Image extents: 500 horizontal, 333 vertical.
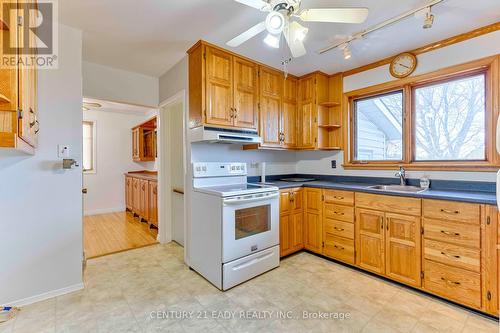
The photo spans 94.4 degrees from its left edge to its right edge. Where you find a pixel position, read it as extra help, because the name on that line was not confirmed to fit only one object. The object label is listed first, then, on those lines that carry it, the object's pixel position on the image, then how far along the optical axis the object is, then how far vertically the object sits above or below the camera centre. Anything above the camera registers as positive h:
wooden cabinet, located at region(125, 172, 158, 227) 4.00 -0.59
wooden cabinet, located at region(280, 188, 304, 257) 2.92 -0.72
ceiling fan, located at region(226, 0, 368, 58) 1.47 +0.99
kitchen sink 2.60 -0.27
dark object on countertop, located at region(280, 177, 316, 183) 3.60 -0.22
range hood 2.44 +0.34
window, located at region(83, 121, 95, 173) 5.41 +0.48
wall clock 2.67 +1.18
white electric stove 2.25 -0.65
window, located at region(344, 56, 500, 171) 2.29 +0.51
